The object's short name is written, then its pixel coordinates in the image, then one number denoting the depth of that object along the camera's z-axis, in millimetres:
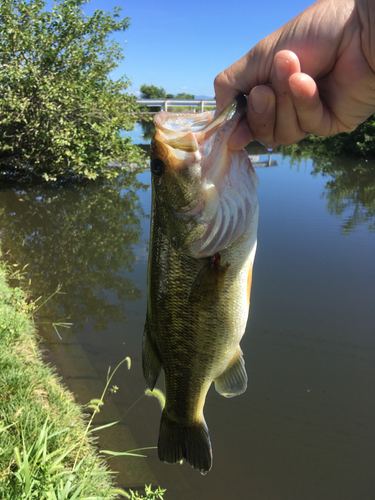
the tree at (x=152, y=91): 72225
